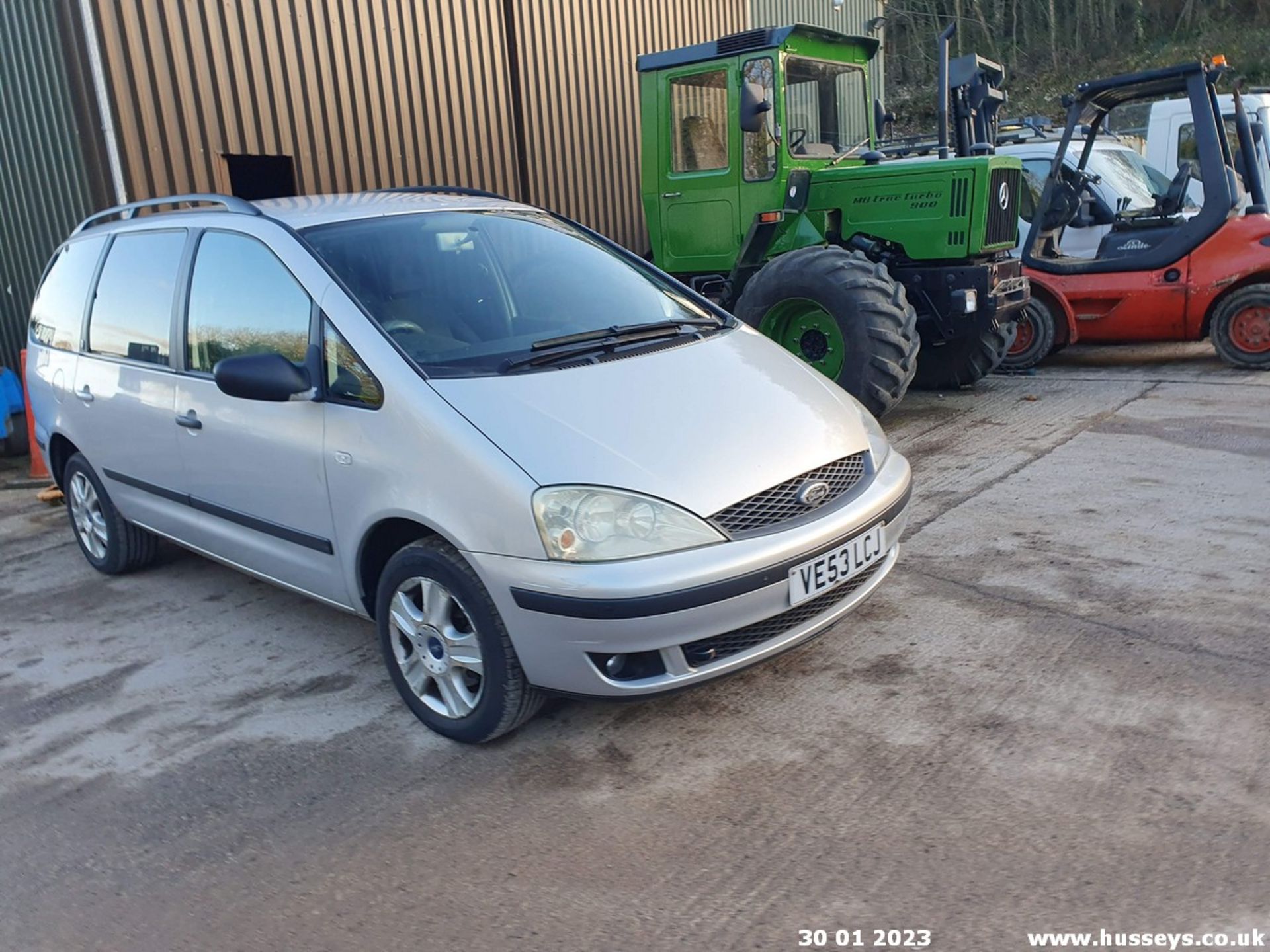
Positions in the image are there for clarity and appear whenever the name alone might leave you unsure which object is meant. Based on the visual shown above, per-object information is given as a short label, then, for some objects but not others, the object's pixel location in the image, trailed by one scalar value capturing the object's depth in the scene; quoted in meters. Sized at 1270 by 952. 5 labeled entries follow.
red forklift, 7.89
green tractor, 6.61
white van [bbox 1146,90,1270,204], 12.37
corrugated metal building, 7.37
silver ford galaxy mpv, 2.87
